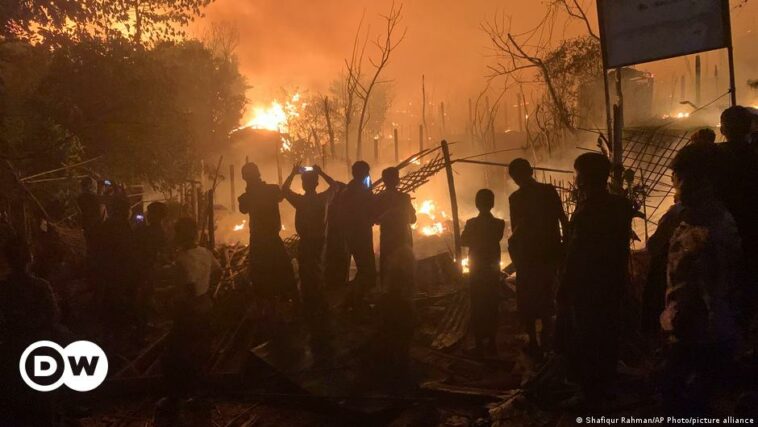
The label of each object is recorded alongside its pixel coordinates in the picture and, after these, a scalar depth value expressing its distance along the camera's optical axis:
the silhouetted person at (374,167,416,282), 6.41
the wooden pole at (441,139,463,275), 9.15
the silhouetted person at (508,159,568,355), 4.91
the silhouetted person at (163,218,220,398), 4.97
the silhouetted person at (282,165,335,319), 6.77
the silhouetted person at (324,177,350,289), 7.23
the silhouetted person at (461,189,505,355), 5.47
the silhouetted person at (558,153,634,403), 3.62
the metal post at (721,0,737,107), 6.58
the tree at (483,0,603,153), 16.20
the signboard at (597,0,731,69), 6.79
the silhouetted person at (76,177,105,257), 7.09
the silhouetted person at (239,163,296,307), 6.46
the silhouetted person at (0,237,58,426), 4.06
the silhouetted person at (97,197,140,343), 7.08
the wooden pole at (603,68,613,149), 7.59
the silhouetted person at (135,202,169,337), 7.10
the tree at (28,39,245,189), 15.59
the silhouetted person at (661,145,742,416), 2.86
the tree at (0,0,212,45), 13.00
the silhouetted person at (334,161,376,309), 6.90
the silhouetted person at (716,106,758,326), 3.66
